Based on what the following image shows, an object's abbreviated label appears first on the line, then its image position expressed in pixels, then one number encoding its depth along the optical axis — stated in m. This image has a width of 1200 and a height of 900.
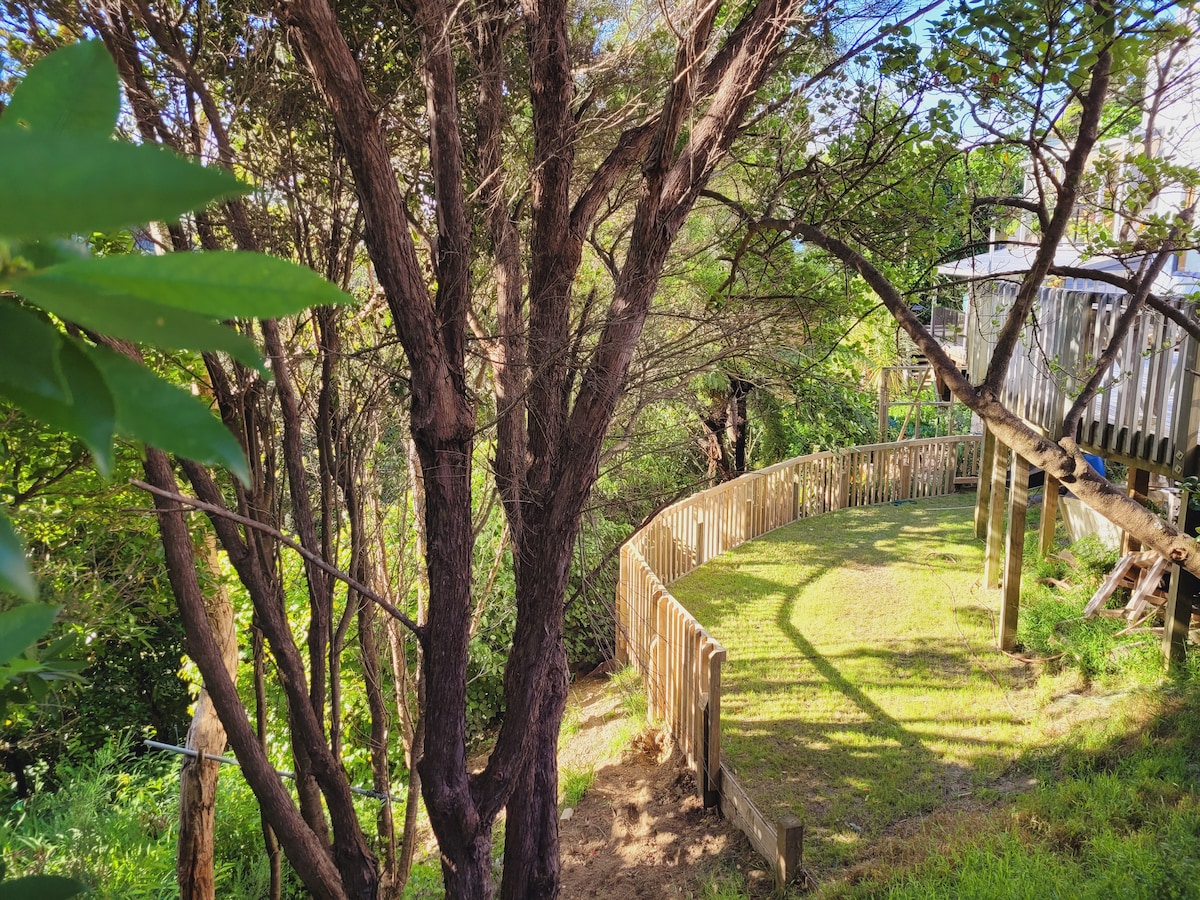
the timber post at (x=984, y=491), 12.75
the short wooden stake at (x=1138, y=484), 8.36
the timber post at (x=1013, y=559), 8.69
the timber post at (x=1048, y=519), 10.16
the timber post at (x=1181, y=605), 6.95
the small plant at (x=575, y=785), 7.83
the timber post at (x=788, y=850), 5.90
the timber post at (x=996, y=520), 10.27
